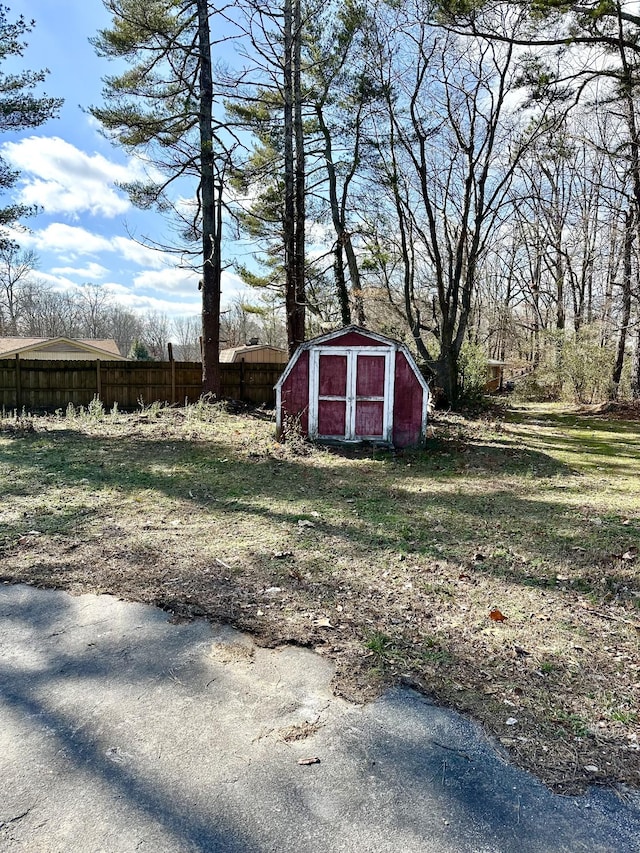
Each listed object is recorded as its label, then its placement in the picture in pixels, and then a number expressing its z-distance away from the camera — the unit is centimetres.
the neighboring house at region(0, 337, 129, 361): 2398
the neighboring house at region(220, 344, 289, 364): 2897
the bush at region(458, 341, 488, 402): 1493
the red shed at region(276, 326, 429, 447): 892
